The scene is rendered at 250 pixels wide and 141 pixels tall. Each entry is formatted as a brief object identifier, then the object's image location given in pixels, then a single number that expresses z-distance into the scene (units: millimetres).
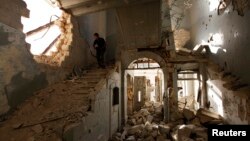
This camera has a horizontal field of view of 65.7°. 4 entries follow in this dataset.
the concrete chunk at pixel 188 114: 11070
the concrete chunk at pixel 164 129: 10312
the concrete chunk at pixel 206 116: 9706
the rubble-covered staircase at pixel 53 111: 5090
